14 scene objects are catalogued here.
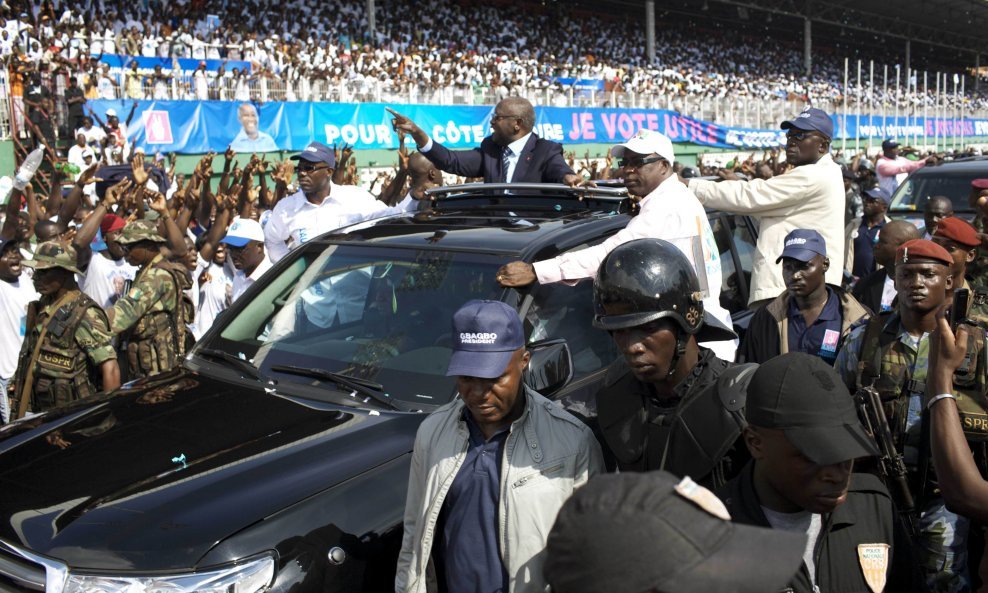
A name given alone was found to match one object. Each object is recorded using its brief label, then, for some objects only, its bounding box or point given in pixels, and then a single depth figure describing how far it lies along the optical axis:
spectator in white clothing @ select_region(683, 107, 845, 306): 4.54
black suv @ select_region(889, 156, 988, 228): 9.62
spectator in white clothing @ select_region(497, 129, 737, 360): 3.55
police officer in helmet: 2.30
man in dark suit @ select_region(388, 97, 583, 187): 5.56
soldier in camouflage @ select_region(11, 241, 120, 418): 4.45
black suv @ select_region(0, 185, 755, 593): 2.54
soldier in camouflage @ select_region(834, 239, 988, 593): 2.69
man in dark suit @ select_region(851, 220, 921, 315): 5.05
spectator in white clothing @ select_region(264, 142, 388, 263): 5.80
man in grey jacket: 2.32
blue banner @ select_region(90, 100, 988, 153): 16.25
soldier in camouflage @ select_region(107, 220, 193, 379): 4.88
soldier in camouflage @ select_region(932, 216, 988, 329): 3.69
